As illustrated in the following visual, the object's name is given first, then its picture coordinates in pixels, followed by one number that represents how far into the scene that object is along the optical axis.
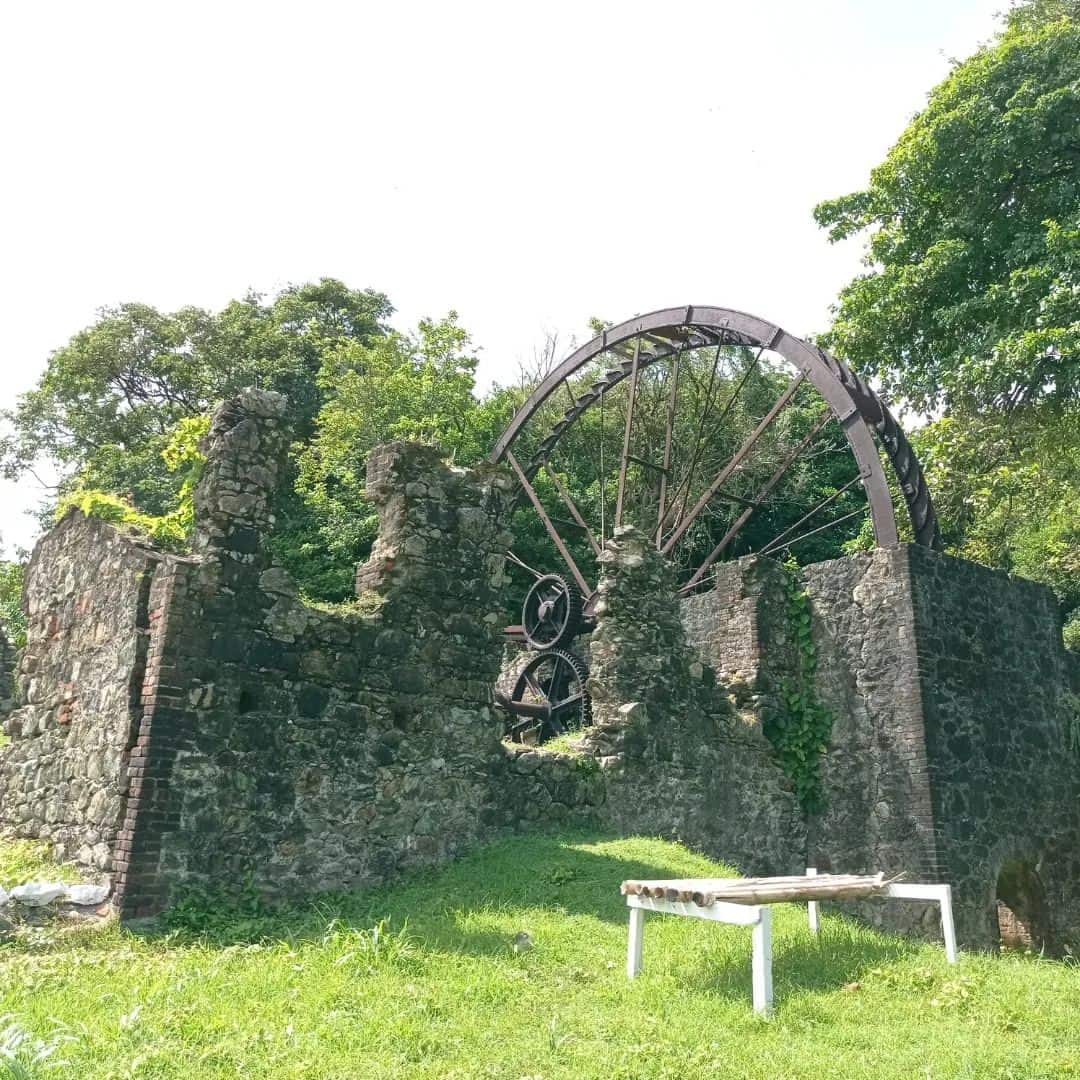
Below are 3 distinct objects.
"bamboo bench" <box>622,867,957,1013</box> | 4.94
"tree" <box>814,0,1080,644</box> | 13.06
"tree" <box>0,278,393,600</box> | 26.38
